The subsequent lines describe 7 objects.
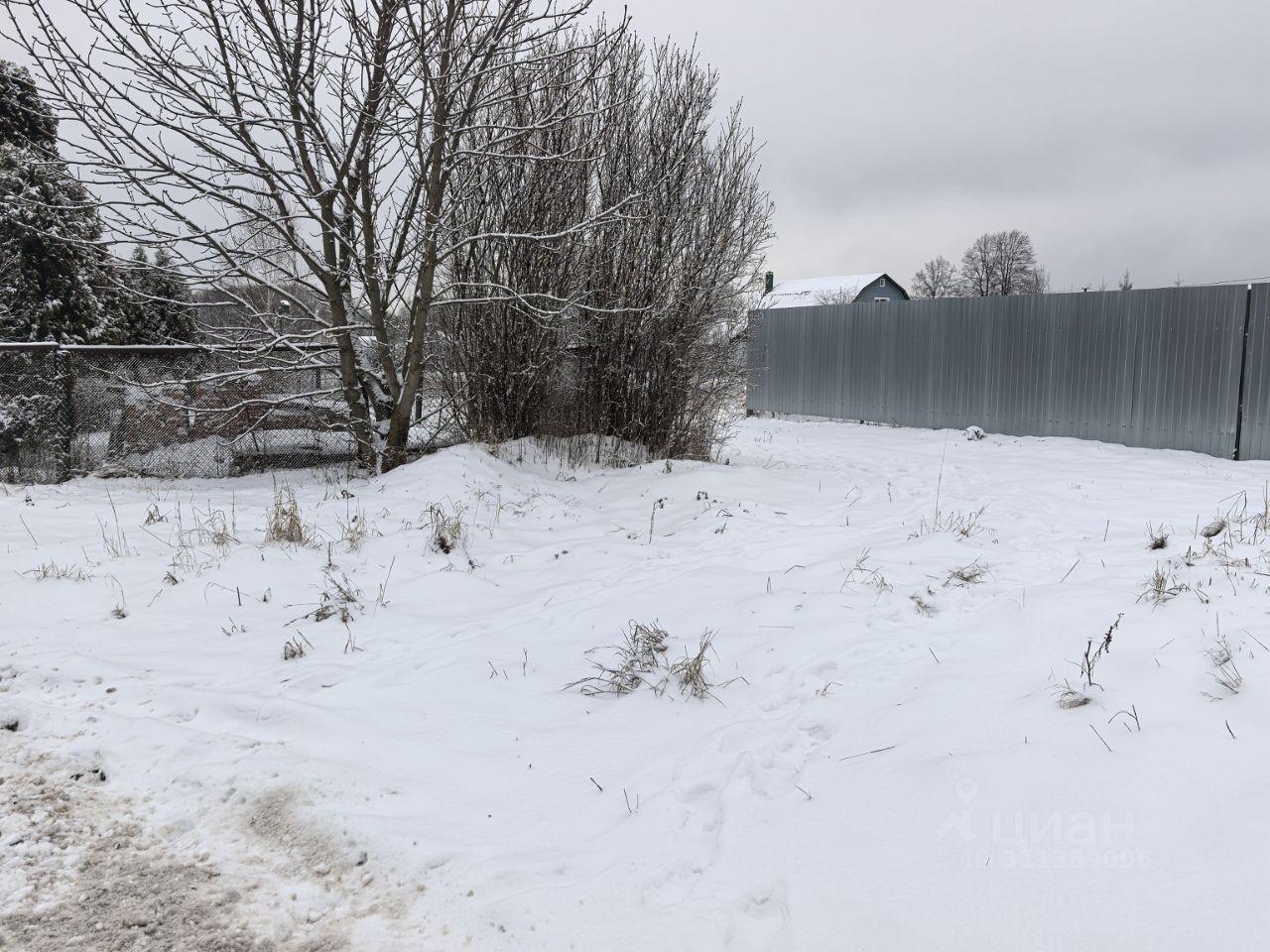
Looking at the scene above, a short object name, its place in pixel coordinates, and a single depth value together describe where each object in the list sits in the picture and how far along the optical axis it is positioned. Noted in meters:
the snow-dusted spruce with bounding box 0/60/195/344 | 11.37
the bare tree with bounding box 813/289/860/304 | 40.97
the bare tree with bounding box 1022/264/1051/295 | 47.75
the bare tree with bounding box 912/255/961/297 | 51.22
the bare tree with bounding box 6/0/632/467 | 5.63
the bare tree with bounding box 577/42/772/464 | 7.74
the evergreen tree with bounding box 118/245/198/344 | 5.78
